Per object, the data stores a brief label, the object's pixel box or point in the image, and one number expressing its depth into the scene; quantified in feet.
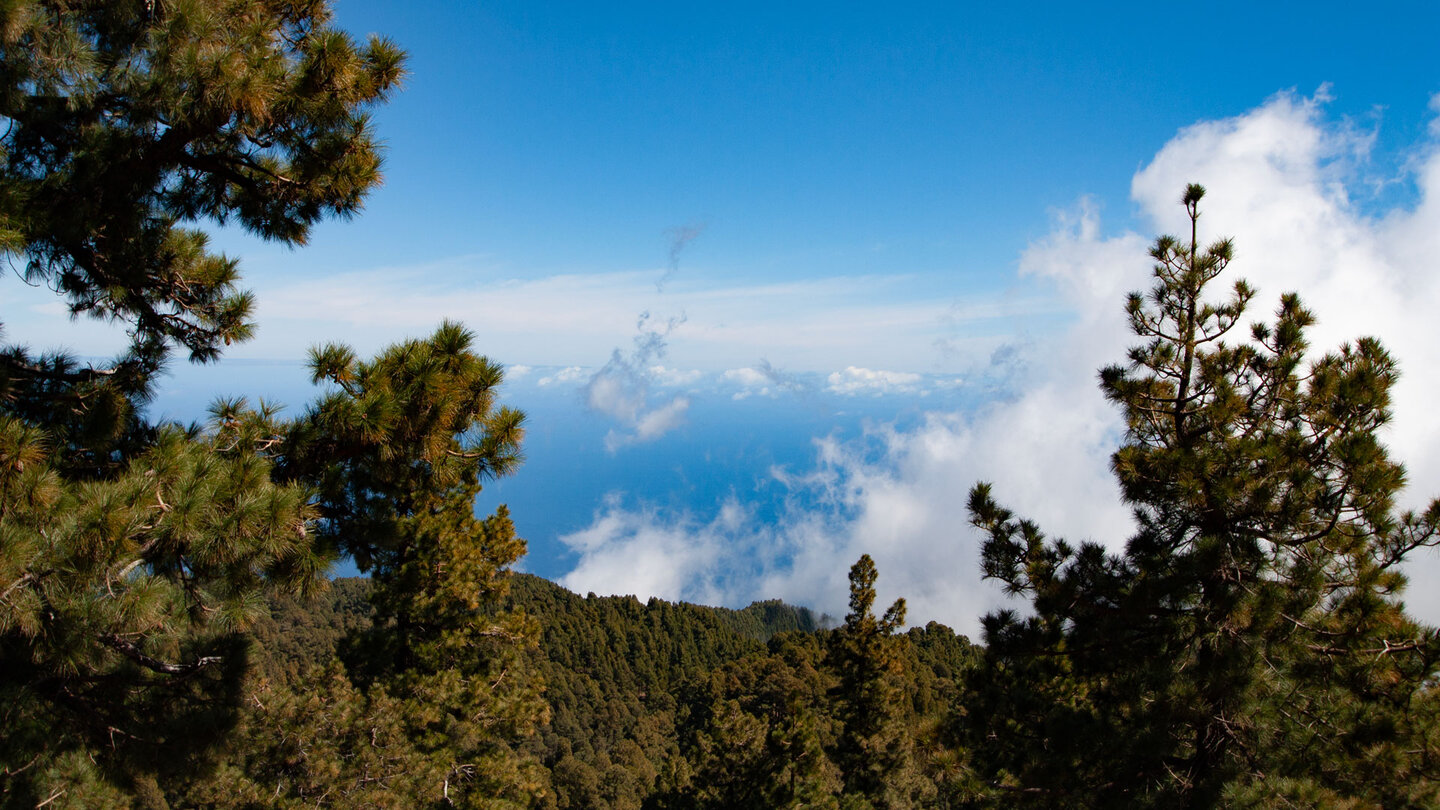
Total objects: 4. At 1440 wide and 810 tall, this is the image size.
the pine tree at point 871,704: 54.03
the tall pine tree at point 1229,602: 13.38
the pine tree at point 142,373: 9.46
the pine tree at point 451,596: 13.82
